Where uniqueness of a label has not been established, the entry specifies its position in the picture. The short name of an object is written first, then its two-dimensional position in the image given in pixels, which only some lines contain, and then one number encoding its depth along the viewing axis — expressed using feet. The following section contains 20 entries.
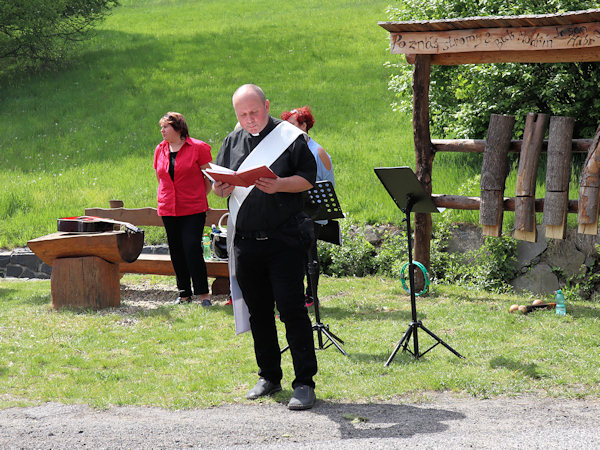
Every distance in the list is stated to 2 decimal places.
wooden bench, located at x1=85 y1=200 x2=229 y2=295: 62.90
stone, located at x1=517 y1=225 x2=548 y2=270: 69.77
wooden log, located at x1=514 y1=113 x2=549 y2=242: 55.01
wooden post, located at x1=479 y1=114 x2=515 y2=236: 56.18
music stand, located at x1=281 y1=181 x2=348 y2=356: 45.42
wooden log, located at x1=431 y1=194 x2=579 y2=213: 55.01
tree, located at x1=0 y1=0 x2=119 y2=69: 145.69
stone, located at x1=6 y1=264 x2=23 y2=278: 80.28
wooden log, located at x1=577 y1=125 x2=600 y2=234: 52.65
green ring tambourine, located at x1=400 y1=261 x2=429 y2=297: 49.56
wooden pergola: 52.14
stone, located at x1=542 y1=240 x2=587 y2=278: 69.41
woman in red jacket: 58.75
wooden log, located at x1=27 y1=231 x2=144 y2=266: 59.00
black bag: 62.02
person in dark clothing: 34.06
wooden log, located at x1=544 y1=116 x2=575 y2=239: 53.83
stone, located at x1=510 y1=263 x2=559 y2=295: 69.51
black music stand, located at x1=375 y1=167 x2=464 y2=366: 41.65
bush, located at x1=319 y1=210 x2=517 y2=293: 69.00
